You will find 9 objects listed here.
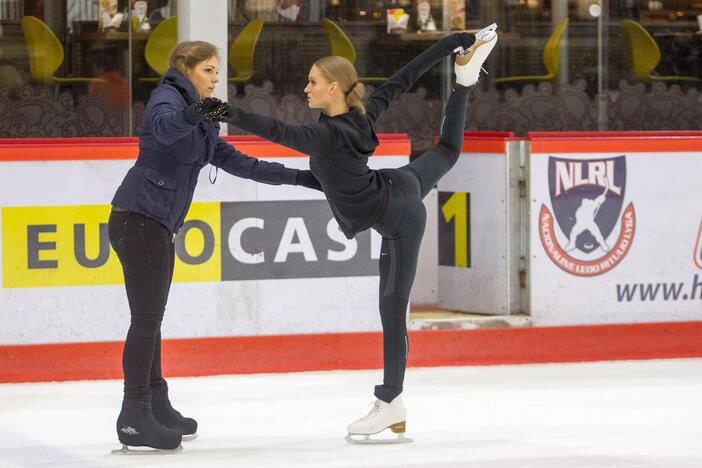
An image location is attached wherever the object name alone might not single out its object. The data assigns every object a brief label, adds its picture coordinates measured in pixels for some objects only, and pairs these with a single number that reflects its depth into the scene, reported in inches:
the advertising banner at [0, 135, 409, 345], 490.6
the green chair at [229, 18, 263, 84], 701.9
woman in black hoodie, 373.1
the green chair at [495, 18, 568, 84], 744.3
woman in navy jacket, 366.3
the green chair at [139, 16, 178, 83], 696.4
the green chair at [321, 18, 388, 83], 724.0
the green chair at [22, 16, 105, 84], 685.9
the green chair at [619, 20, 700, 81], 759.7
